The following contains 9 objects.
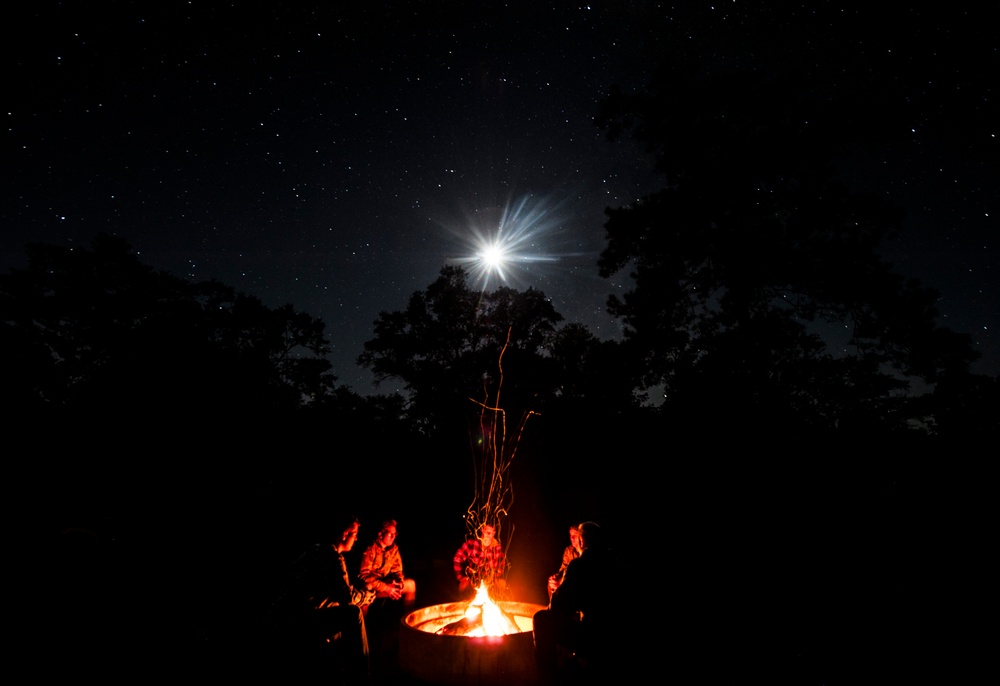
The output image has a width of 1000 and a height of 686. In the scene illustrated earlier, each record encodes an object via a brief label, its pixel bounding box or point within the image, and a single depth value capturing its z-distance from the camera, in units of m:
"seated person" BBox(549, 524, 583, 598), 6.48
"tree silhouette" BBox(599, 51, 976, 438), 11.33
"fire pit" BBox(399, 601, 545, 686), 5.16
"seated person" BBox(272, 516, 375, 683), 4.33
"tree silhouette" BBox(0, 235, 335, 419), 17.56
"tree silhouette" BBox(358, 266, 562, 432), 22.53
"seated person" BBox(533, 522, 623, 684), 4.15
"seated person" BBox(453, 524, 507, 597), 7.79
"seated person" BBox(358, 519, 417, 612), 6.78
